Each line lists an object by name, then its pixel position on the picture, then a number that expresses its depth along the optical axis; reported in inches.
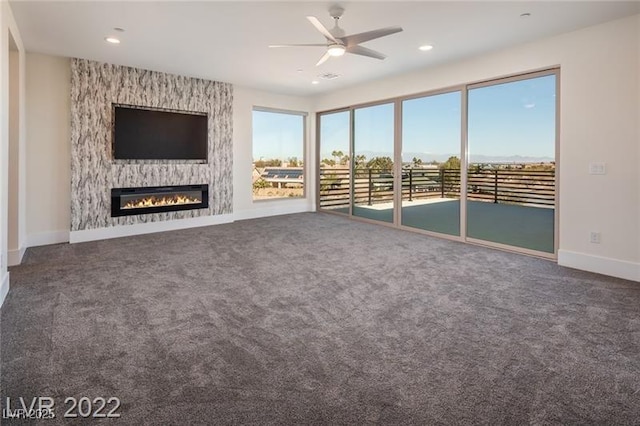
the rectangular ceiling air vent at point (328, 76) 252.1
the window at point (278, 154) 318.0
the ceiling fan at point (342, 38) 141.5
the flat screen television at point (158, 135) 237.9
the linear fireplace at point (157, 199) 240.2
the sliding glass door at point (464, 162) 191.0
